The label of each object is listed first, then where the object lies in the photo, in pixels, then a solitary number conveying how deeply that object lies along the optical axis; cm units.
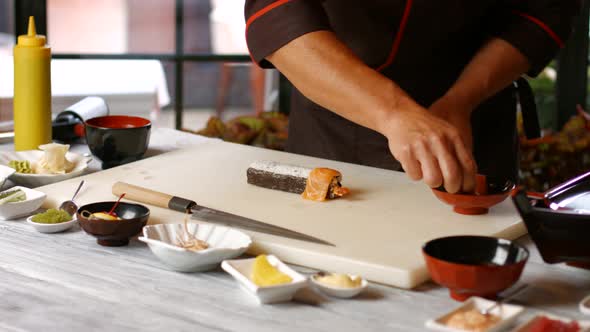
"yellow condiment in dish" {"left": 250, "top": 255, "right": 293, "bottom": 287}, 165
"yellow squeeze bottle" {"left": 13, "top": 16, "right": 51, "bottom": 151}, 222
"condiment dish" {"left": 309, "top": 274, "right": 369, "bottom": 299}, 165
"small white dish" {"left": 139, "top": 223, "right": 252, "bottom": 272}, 171
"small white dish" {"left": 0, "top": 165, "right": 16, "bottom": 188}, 205
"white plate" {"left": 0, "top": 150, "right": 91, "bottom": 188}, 213
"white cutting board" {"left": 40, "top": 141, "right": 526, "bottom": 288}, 178
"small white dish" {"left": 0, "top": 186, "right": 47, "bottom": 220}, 191
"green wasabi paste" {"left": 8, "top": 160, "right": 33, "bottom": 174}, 214
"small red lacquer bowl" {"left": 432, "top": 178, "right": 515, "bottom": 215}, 194
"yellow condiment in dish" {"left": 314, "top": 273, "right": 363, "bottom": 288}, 166
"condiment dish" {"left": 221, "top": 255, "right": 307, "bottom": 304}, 163
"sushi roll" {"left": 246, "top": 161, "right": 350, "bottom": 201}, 202
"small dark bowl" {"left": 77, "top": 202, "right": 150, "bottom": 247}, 180
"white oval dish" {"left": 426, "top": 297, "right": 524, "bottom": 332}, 153
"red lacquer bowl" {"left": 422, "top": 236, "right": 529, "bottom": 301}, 160
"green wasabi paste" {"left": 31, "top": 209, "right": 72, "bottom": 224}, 187
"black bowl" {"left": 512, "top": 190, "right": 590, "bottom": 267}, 168
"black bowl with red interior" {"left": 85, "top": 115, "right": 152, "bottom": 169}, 225
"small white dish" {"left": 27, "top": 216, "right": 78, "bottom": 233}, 186
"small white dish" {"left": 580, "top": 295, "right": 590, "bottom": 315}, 162
